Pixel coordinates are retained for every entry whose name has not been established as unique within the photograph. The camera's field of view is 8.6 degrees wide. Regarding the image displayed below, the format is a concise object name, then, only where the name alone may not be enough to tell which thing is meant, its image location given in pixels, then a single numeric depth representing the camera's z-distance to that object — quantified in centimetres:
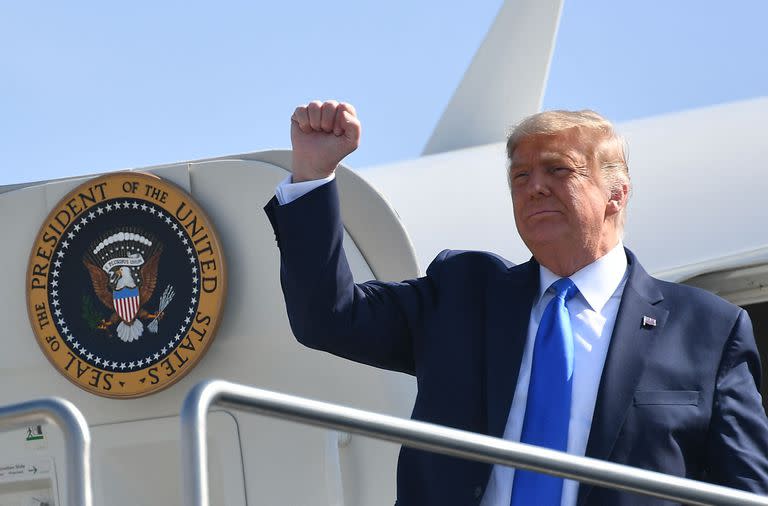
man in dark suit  836
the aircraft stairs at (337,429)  774
